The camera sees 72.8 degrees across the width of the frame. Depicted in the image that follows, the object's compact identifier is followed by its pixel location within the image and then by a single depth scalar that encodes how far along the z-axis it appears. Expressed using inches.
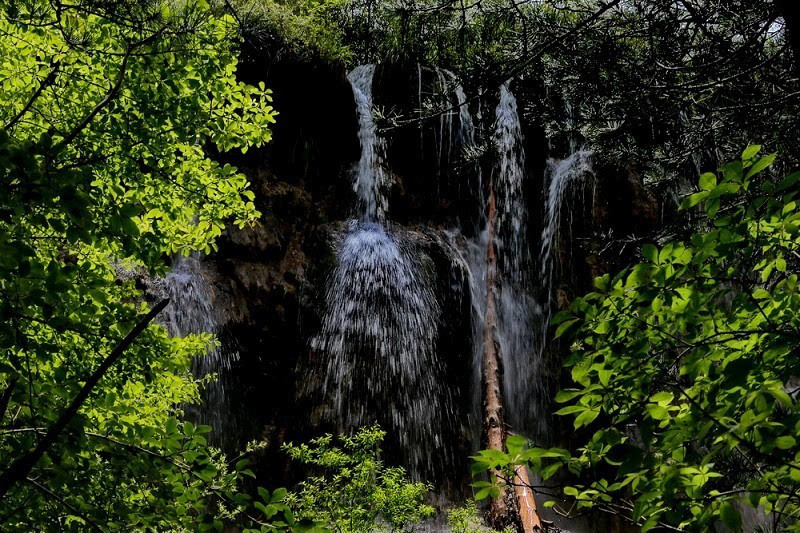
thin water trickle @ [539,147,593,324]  471.8
